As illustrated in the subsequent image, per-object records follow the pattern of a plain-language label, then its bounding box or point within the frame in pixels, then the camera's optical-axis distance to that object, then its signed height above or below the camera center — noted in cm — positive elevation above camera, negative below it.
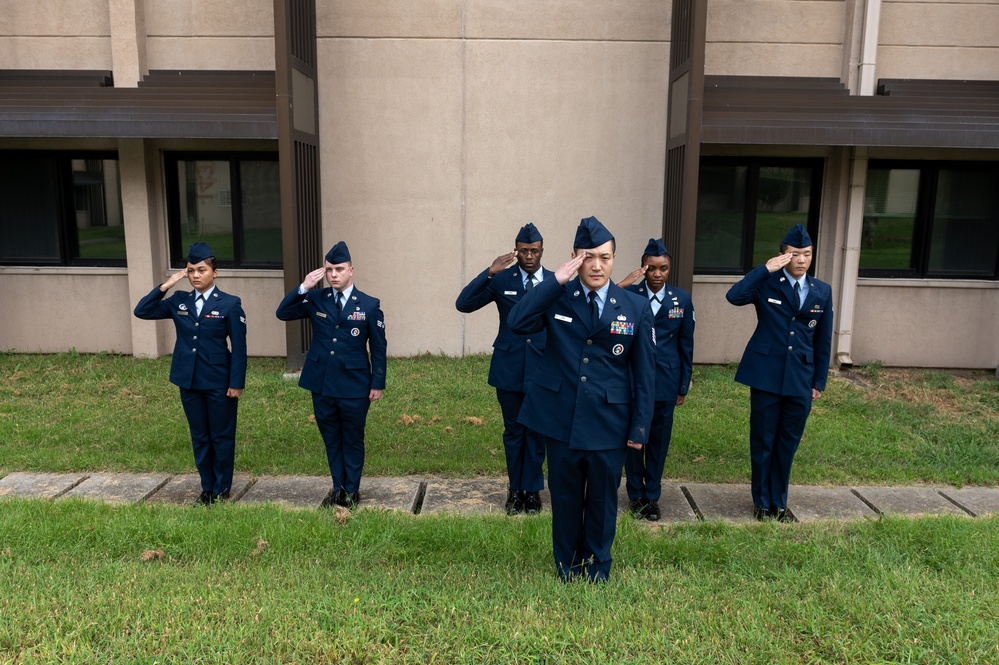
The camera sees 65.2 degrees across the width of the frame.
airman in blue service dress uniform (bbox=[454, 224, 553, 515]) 552 -103
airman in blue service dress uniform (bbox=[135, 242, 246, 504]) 560 -106
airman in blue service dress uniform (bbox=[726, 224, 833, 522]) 539 -97
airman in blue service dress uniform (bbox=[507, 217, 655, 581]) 393 -82
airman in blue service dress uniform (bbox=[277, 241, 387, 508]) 550 -105
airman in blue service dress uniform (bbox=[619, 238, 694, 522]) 554 -104
